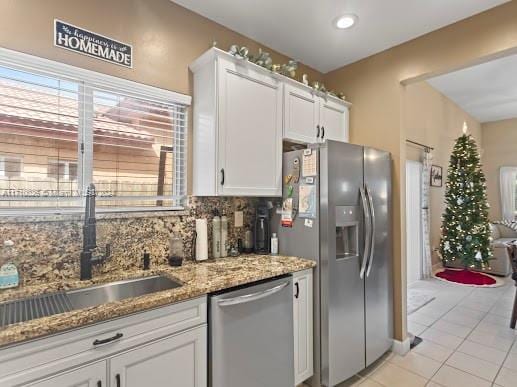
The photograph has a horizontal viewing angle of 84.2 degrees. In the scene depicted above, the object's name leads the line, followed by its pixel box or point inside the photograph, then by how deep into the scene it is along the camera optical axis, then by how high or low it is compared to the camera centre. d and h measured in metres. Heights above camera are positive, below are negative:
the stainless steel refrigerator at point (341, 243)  2.07 -0.35
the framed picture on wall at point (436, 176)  5.10 +0.41
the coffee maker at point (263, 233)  2.46 -0.30
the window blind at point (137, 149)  1.86 +0.35
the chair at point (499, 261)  4.98 -1.10
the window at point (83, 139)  1.56 +0.38
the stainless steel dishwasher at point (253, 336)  1.56 -0.82
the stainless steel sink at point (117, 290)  1.57 -0.54
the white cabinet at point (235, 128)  2.03 +0.53
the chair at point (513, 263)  3.09 -0.74
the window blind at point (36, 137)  1.54 +0.36
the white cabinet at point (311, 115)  2.45 +0.78
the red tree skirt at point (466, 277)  4.66 -1.35
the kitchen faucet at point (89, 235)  1.63 -0.20
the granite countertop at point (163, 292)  1.08 -0.47
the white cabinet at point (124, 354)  1.06 -0.66
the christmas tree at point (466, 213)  4.65 -0.25
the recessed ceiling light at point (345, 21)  2.24 +1.42
